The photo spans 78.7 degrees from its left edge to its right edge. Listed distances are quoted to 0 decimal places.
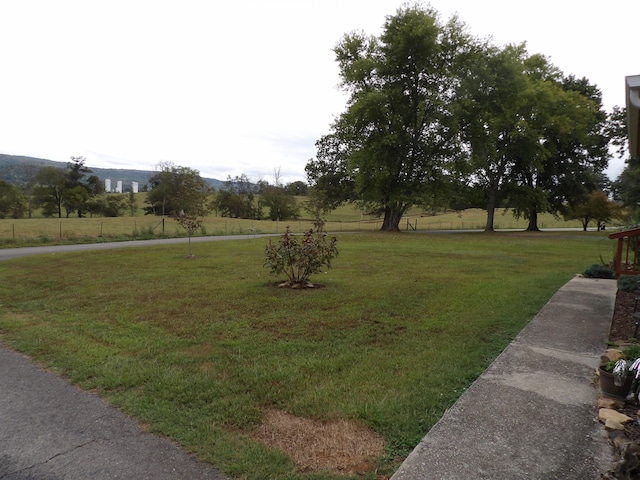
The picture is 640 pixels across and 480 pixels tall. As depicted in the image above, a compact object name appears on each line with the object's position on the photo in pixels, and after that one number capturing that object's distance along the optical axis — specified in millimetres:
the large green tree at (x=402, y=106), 24359
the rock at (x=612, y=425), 2514
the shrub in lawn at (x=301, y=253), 7363
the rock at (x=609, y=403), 2848
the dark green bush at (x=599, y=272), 8969
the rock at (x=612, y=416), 2615
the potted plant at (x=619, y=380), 2904
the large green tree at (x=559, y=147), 28578
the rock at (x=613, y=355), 3512
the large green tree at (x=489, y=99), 25578
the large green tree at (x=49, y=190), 59781
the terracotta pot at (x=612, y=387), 2916
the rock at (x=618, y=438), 2299
